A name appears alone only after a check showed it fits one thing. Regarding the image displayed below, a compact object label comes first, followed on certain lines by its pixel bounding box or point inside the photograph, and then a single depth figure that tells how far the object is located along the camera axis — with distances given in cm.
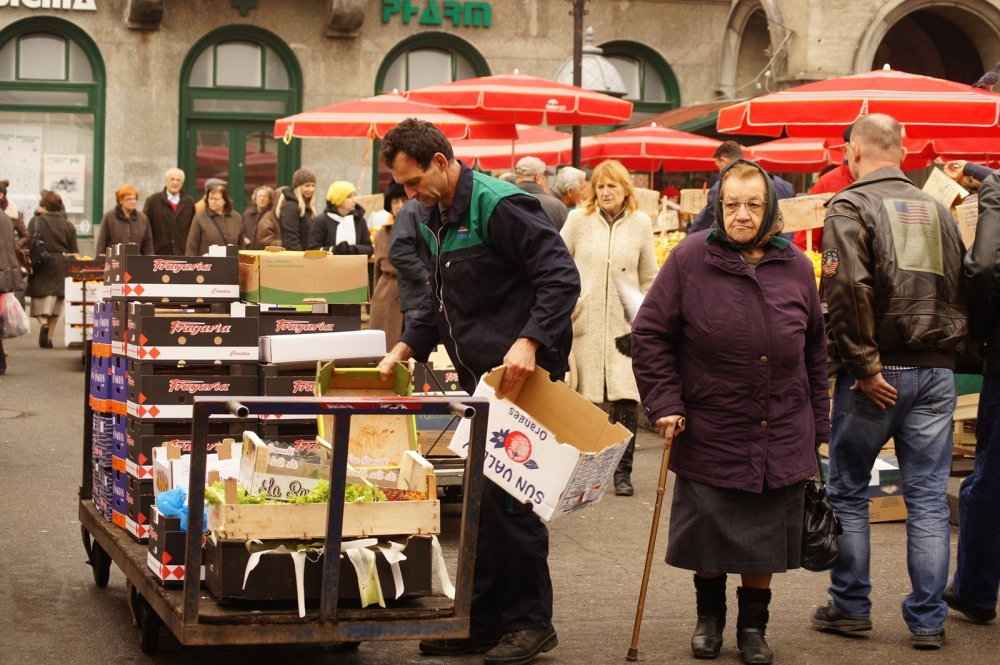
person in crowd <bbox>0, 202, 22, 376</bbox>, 1462
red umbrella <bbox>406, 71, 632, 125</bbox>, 1338
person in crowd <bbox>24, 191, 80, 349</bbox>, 1717
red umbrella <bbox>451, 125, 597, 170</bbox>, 1853
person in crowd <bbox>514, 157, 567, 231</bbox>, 1052
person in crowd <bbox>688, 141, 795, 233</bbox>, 1066
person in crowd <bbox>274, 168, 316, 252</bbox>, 1491
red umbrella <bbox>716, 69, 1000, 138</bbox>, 1123
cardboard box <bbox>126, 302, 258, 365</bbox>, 602
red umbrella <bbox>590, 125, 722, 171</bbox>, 1822
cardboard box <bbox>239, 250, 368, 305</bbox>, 660
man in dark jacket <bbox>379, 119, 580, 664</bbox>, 524
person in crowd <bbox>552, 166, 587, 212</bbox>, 1157
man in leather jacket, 566
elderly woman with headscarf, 521
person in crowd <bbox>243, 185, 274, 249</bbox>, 1703
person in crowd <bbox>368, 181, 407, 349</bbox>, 1187
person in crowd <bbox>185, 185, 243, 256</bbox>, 1507
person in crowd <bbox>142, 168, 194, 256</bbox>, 1694
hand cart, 439
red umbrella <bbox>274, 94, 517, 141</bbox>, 1463
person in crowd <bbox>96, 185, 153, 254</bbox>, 1647
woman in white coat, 905
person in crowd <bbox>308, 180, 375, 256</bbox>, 1288
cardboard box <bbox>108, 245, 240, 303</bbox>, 634
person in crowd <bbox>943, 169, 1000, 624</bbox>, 584
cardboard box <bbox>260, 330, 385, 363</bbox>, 614
